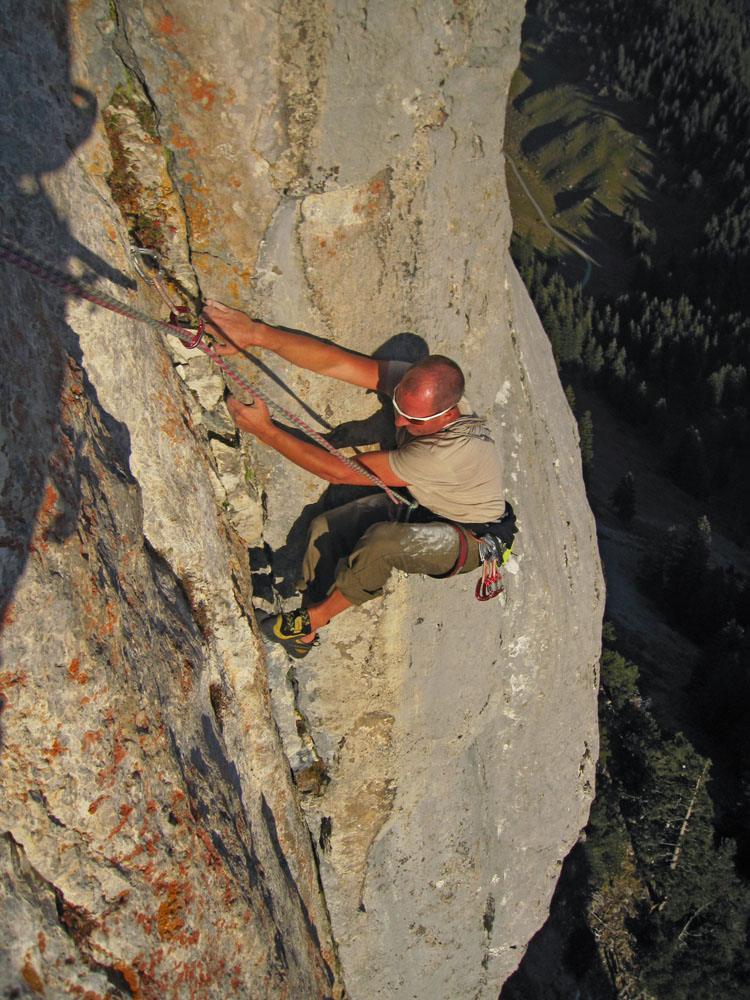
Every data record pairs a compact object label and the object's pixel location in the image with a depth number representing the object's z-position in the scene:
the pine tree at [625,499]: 33.00
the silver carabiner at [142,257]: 3.69
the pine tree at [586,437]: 32.91
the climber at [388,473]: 4.18
